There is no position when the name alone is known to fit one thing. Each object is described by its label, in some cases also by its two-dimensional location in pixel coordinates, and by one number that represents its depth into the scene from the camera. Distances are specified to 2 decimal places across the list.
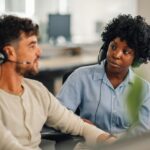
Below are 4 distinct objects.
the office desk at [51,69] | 4.76
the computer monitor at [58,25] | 6.91
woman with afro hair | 2.38
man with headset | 1.87
